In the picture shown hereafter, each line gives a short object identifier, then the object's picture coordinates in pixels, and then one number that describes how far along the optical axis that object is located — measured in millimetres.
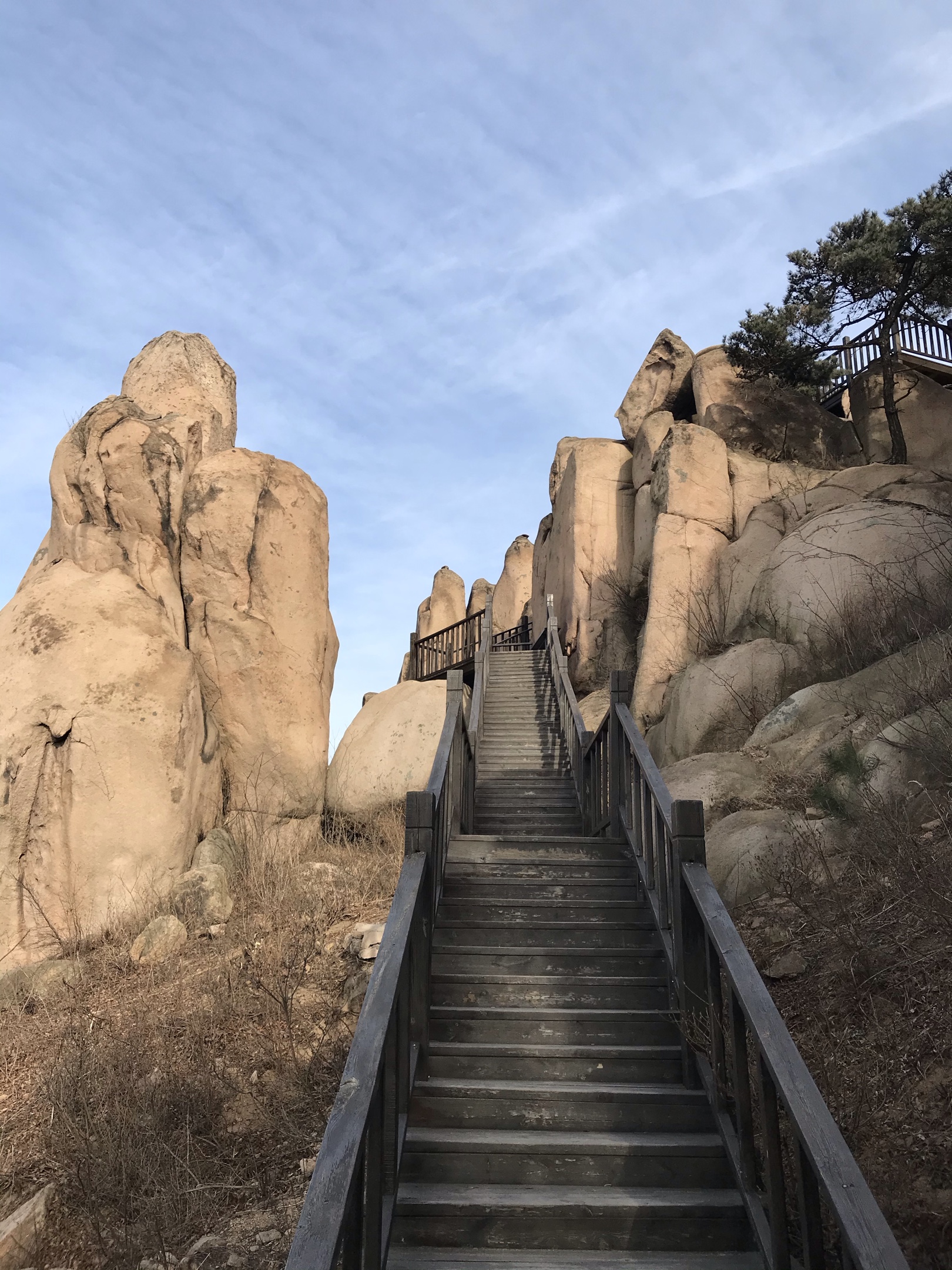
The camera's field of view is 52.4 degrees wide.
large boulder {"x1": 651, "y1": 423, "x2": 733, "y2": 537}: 18344
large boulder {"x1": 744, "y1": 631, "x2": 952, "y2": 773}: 8805
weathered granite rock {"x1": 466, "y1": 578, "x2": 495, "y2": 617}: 38062
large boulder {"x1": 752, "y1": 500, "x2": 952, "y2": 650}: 12430
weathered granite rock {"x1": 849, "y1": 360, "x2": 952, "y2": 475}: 19594
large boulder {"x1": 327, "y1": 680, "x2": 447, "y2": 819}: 15888
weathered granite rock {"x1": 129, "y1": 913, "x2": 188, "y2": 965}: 11047
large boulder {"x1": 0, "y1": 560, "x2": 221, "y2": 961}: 12180
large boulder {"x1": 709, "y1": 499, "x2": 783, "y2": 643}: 16141
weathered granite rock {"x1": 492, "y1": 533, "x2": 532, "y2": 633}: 35688
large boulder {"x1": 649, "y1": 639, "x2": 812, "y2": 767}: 12852
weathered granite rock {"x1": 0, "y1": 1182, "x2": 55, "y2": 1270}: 6133
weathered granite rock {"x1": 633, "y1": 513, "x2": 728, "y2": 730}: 16422
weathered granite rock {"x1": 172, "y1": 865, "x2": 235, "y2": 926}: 12062
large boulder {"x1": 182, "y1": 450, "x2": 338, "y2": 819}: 15336
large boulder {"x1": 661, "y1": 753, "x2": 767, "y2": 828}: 9461
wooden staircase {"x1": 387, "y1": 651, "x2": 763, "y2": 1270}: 3975
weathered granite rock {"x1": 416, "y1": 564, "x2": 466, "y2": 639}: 37688
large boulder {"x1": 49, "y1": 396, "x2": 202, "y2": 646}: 15234
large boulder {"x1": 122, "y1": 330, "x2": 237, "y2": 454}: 17609
